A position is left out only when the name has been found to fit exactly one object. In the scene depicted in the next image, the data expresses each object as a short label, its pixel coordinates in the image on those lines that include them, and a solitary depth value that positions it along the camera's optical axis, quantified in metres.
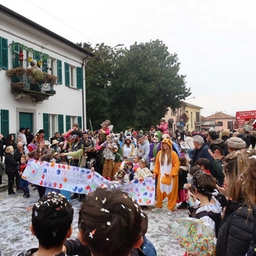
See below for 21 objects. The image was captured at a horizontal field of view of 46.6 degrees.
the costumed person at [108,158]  8.87
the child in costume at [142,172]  7.52
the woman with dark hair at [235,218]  2.09
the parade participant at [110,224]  1.40
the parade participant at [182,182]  7.36
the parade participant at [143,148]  10.03
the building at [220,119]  93.96
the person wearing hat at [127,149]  10.64
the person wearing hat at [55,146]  10.19
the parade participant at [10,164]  8.66
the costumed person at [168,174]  7.00
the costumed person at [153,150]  9.06
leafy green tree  26.62
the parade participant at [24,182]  8.48
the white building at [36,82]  14.19
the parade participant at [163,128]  12.76
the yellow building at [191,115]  63.62
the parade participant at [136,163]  8.47
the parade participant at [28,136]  14.02
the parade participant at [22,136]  13.02
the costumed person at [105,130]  9.19
